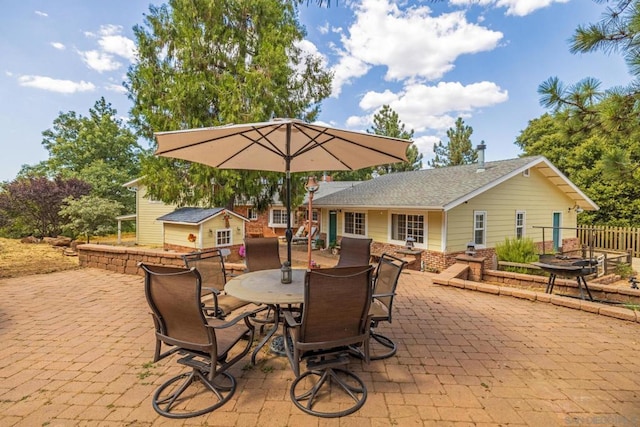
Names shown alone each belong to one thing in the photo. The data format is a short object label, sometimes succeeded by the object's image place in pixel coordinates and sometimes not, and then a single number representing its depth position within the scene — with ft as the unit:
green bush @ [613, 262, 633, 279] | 31.81
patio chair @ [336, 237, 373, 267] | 15.02
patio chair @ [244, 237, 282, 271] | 15.47
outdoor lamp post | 14.83
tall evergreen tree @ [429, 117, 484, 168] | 82.33
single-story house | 32.76
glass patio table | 8.99
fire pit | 18.54
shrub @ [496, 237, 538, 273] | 30.78
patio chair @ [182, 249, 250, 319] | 10.98
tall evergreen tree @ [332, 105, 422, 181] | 82.38
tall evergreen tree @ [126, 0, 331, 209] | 34.30
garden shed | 35.47
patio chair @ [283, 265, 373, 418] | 7.36
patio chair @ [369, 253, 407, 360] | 10.37
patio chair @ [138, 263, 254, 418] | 7.24
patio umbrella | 10.22
